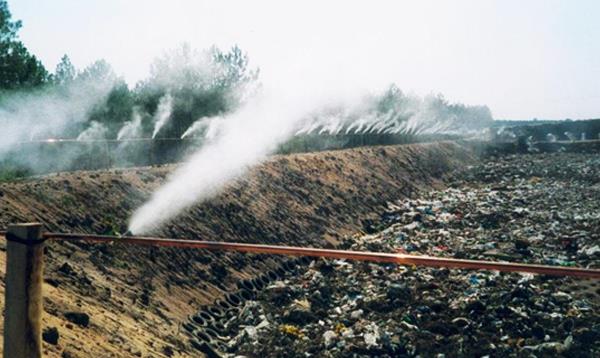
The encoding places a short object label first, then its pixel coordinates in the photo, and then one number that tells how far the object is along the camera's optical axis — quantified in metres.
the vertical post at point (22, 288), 2.40
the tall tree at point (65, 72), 35.72
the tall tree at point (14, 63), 24.55
